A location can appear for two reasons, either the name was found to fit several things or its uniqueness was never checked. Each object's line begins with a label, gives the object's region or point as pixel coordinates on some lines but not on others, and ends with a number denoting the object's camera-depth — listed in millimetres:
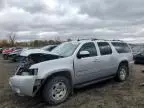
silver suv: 2935
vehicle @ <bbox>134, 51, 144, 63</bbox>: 7988
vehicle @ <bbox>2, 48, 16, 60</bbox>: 14100
